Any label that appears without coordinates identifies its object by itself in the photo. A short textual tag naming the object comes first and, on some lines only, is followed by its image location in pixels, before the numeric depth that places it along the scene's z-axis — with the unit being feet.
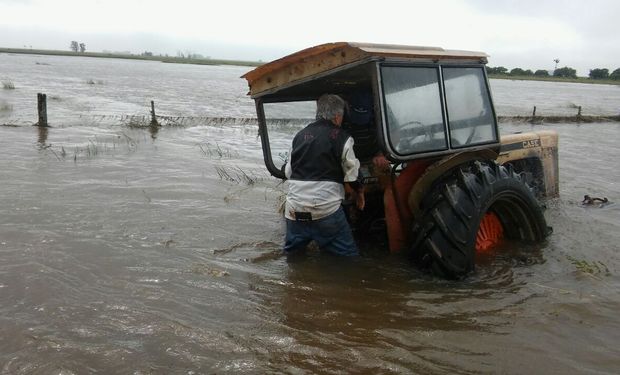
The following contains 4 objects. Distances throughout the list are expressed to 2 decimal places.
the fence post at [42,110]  45.09
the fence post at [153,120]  51.06
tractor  13.03
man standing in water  13.23
